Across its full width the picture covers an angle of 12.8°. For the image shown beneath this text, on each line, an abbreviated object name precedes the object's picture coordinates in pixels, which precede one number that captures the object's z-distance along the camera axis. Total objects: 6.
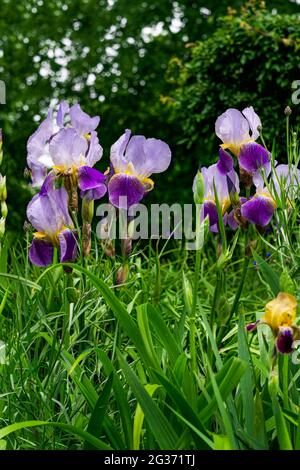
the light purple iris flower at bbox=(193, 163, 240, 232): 1.95
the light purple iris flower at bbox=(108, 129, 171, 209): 1.91
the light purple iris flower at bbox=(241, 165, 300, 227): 1.91
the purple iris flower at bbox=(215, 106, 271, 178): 1.92
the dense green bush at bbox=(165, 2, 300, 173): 4.26
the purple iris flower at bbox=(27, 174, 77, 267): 1.93
